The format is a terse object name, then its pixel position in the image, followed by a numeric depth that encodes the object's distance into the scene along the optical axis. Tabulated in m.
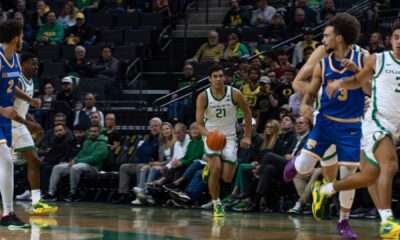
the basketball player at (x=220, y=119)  12.91
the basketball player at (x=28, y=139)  11.72
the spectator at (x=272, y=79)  16.61
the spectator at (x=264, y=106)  15.96
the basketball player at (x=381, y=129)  9.01
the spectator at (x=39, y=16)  22.59
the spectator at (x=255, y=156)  14.64
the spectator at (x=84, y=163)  16.67
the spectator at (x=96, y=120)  17.11
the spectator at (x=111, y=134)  17.05
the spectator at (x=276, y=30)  18.97
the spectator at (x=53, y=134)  17.48
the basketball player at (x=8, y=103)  9.92
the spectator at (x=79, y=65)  19.94
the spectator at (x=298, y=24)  18.92
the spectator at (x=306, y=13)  19.23
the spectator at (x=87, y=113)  17.88
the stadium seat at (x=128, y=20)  21.58
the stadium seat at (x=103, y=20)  21.86
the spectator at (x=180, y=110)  17.53
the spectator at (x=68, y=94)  18.61
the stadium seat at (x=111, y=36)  21.09
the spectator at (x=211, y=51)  19.05
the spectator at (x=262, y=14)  19.86
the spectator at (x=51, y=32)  21.59
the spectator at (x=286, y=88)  16.27
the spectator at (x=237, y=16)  20.34
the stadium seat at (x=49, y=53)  21.34
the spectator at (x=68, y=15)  22.25
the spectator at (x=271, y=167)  14.21
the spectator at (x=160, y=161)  15.84
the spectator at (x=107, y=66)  19.77
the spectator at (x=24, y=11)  22.75
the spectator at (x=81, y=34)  21.31
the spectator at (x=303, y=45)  17.50
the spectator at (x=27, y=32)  22.33
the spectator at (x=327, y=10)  19.01
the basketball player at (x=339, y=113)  9.52
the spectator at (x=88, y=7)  22.12
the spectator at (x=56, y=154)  17.24
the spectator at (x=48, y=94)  18.91
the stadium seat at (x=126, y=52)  20.53
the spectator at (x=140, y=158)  16.22
